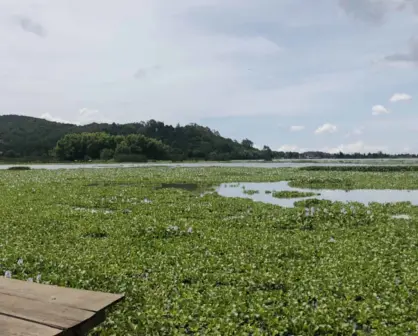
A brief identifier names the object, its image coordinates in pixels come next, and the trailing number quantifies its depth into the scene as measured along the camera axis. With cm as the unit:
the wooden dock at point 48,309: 408
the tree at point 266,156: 19194
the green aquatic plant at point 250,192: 2891
